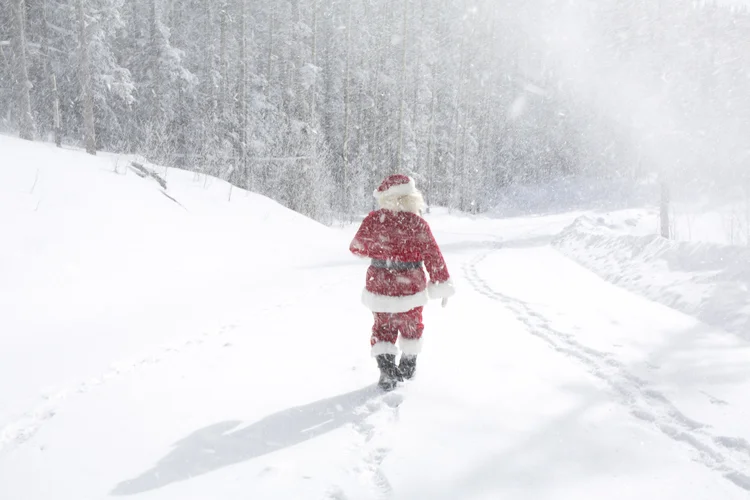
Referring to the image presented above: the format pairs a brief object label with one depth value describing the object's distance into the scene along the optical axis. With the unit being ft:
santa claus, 14.35
